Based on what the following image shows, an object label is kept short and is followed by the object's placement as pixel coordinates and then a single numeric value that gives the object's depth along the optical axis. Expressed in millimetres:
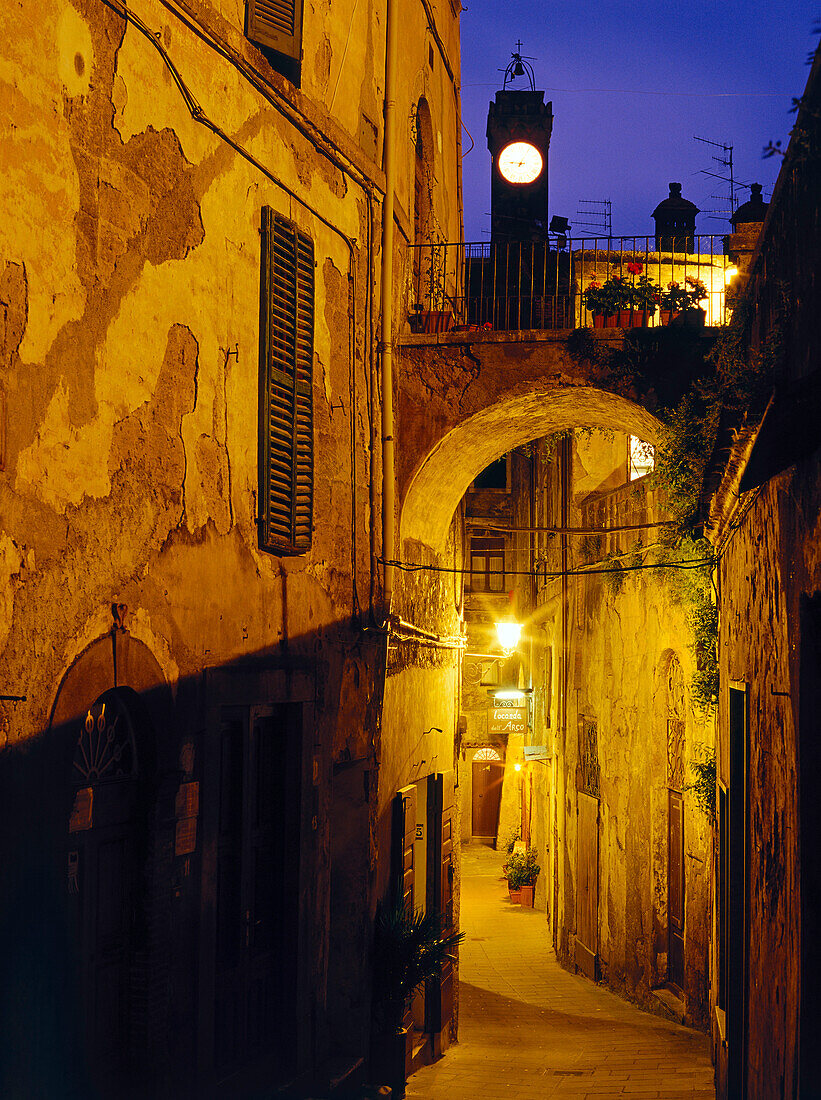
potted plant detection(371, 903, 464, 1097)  8992
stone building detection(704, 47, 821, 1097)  4195
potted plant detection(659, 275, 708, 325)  9688
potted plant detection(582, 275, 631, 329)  10062
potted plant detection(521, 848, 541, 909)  21344
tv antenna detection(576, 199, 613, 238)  30312
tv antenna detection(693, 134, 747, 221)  20969
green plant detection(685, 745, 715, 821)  10289
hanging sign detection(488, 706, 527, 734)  20578
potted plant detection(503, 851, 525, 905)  21469
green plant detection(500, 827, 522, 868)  26747
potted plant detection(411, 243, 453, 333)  10406
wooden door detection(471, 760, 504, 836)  29562
